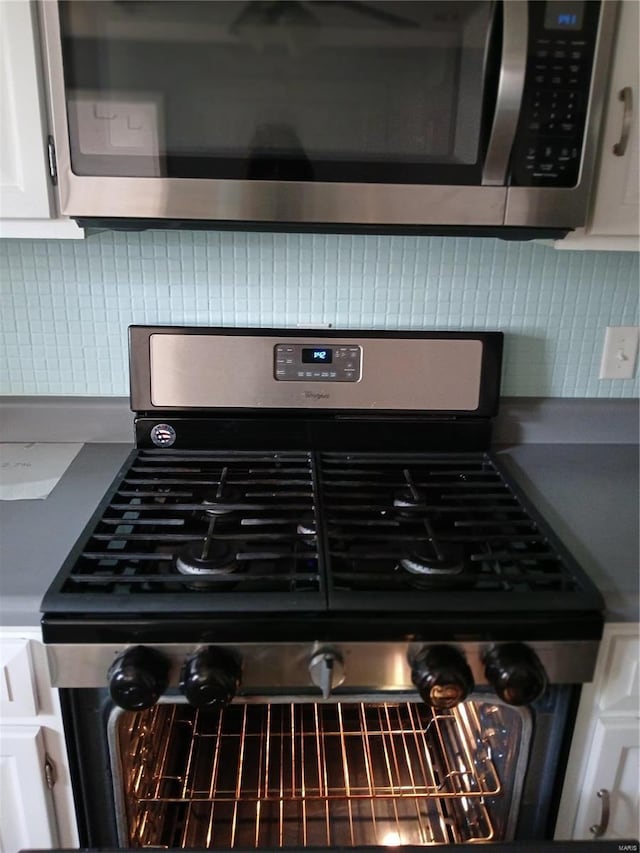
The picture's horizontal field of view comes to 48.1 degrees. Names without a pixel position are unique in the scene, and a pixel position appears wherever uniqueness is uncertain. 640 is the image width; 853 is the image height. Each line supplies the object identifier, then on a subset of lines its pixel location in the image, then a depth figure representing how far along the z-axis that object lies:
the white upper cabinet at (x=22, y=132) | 1.00
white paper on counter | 1.28
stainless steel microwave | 0.95
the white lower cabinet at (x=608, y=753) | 1.06
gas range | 0.96
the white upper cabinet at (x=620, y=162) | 1.04
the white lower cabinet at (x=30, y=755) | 0.99
